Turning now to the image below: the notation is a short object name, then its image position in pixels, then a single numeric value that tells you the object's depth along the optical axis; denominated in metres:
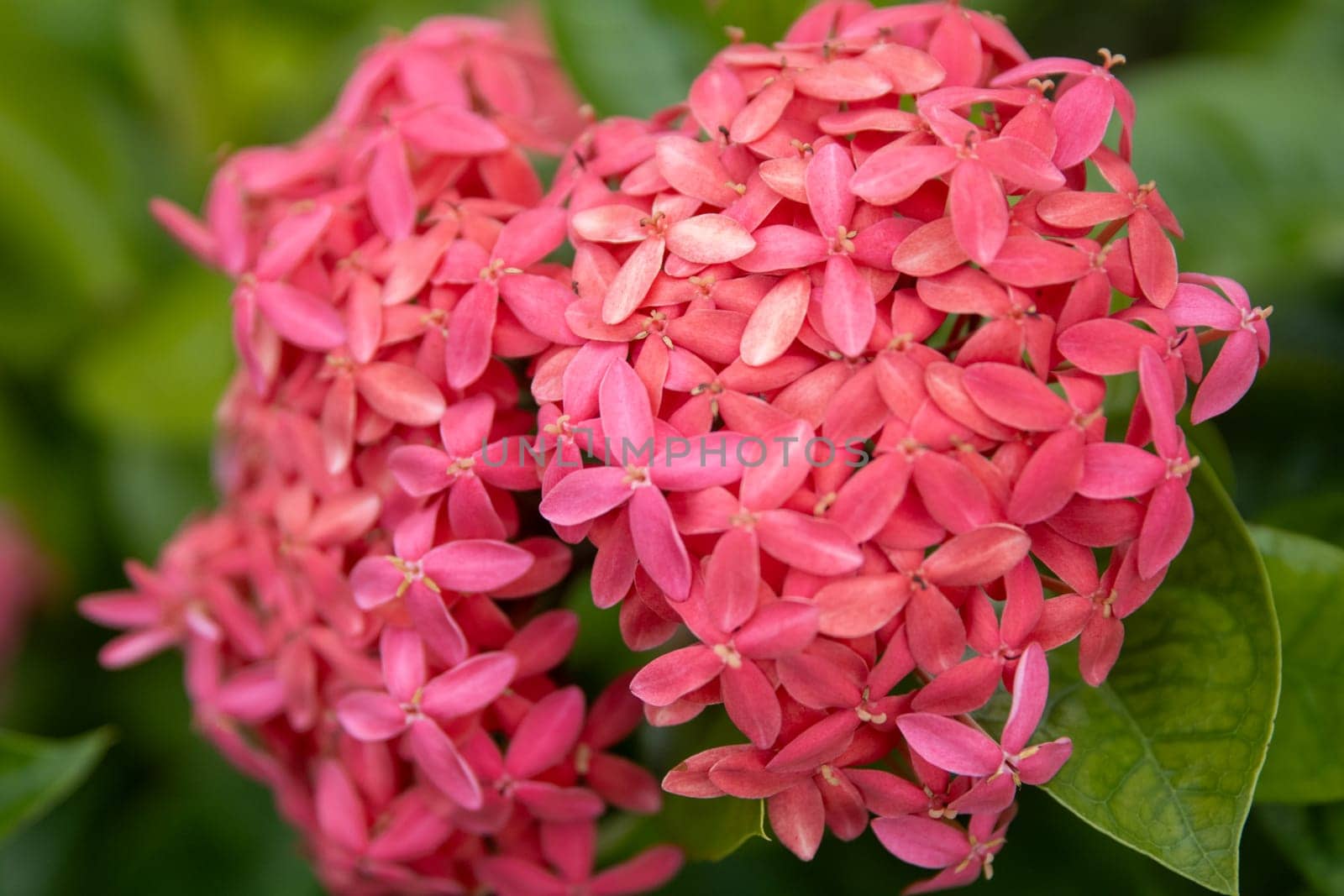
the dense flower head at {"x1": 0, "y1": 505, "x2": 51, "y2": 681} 0.50
